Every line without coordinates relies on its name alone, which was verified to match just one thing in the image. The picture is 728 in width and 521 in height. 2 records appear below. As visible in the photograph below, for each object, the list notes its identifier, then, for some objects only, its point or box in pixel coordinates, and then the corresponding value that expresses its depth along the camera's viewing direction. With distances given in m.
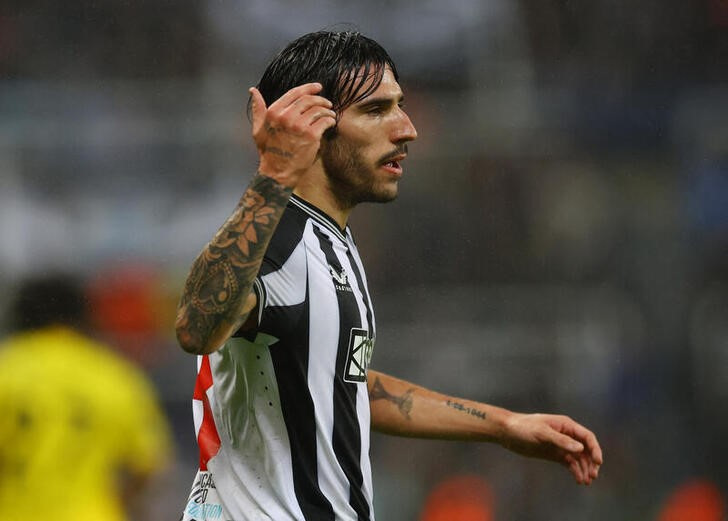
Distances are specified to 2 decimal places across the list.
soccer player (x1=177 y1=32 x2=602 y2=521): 13.13
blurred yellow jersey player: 14.55
